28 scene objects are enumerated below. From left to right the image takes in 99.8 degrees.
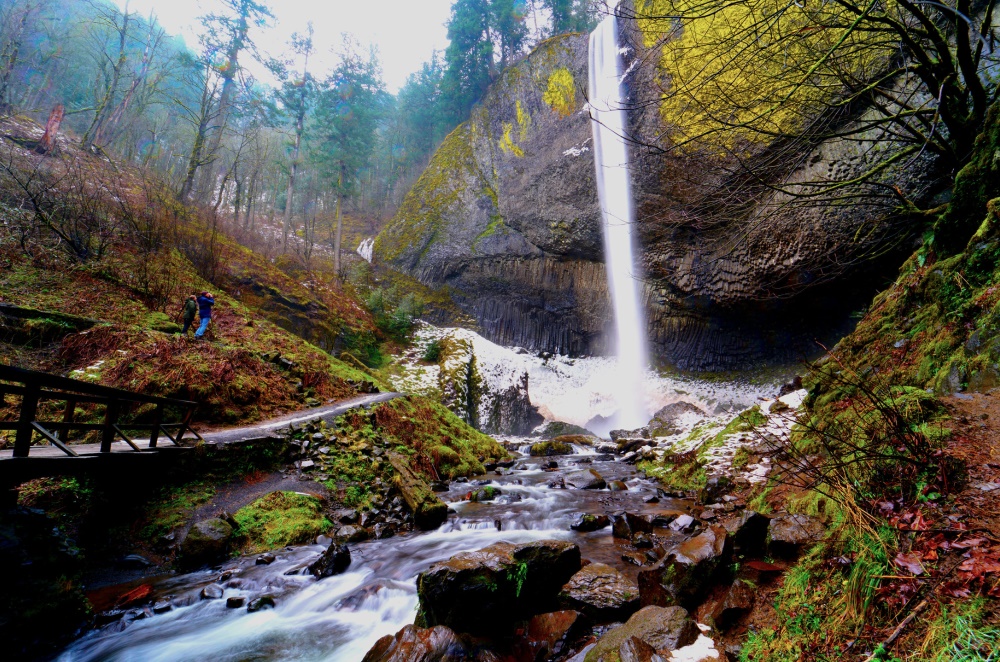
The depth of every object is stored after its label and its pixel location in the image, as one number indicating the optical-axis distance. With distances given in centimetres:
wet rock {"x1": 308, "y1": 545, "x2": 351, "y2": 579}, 464
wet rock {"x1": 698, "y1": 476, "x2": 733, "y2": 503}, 582
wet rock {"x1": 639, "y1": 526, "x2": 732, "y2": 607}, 308
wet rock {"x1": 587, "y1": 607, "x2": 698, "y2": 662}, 243
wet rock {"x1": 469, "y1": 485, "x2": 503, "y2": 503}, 741
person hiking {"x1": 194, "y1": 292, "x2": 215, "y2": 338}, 969
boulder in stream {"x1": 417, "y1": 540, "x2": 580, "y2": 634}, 308
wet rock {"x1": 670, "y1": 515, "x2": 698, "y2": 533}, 490
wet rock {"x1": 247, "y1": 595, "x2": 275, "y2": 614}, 401
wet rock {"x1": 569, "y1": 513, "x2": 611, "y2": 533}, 563
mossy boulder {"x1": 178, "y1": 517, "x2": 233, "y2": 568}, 471
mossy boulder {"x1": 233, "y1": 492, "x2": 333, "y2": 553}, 525
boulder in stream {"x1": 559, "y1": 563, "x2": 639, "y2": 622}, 321
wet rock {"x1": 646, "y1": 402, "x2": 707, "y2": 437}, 1378
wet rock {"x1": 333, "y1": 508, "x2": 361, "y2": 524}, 613
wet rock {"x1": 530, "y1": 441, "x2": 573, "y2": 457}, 1273
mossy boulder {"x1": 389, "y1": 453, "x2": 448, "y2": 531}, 615
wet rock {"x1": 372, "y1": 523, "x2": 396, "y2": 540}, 588
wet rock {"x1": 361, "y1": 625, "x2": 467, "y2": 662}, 270
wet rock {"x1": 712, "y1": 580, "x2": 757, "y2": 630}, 270
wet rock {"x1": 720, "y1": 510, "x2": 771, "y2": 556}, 328
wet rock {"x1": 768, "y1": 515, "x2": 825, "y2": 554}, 304
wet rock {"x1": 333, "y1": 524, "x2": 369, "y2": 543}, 564
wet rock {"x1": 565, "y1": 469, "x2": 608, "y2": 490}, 806
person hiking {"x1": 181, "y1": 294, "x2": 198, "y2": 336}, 937
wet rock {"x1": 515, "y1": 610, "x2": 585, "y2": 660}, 291
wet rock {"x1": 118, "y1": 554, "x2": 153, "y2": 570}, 455
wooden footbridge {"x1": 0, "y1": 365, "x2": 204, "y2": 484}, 338
